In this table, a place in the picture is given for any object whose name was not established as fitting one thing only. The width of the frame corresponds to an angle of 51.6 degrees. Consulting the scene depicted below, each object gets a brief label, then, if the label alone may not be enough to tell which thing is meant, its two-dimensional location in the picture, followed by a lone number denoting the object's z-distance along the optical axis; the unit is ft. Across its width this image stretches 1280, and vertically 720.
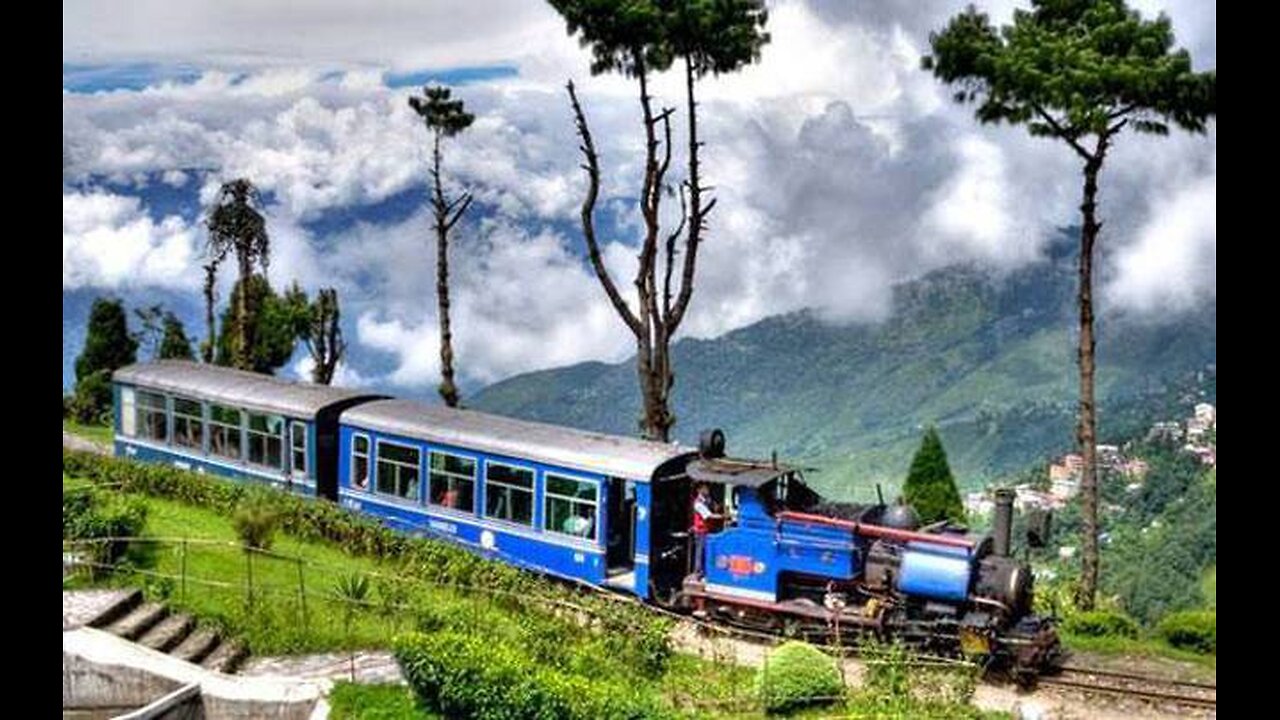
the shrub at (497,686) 41.45
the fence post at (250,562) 52.01
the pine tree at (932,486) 69.21
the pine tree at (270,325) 106.73
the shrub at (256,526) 57.62
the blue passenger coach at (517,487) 56.39
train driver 55.31
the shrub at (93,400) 105.40
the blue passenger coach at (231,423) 68.49
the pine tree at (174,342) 112.78
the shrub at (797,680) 44.55
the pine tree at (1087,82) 58.95
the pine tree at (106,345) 110.22
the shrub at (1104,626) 57.21
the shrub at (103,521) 54.75
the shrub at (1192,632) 55.31
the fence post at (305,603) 50.60
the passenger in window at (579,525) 56.95
